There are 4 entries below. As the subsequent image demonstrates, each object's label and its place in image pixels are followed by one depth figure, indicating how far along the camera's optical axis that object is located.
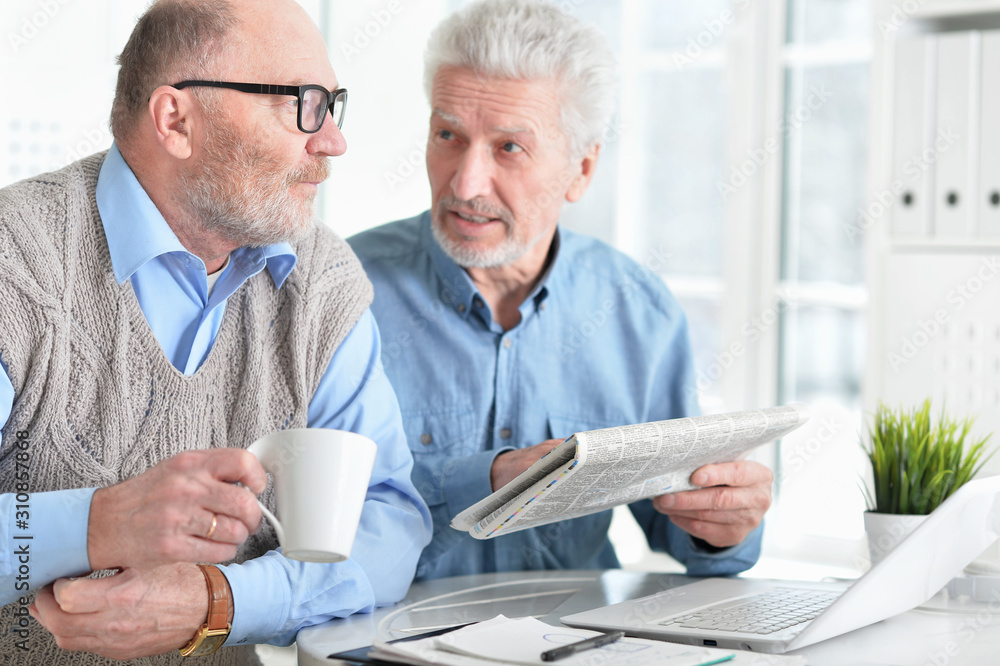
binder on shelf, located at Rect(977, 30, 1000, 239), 2.06
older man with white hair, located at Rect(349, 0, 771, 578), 1.56
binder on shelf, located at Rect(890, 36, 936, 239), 2.13
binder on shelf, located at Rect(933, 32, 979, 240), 2.09
